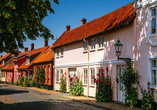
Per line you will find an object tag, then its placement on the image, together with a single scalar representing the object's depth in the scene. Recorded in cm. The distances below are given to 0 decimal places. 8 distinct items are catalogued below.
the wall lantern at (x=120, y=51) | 1237
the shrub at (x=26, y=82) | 3278
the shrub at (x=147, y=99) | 1079
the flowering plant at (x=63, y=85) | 2161
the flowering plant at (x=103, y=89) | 1416
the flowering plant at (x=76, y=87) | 1808
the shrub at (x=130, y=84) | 1181
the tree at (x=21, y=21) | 881
